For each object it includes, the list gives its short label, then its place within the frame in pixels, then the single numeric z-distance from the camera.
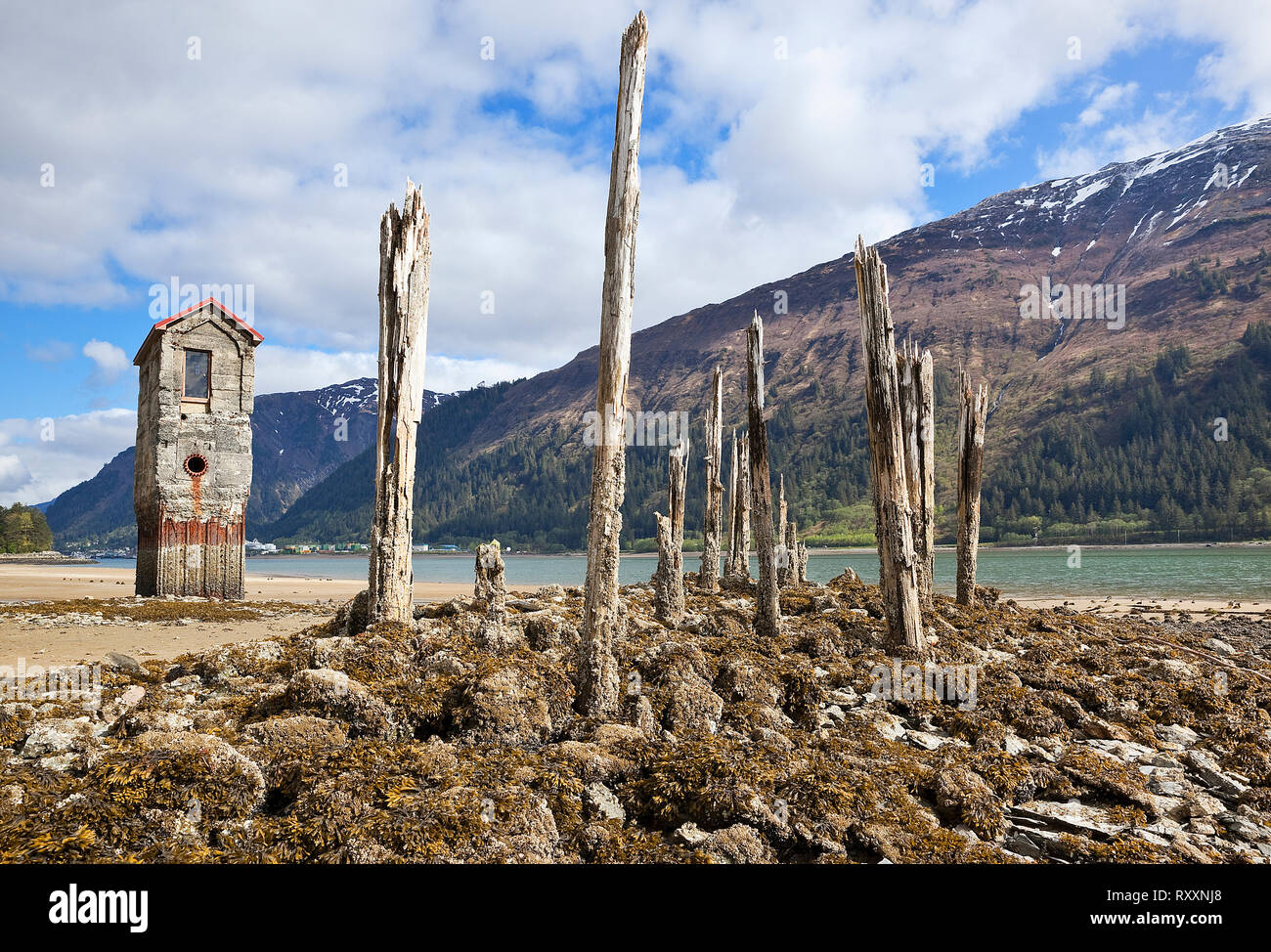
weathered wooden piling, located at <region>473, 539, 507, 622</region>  13.11
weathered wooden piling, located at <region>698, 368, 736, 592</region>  21.09
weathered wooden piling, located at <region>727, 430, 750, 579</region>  22.00
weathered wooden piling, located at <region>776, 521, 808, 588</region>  24.12
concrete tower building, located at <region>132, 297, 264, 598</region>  21.11
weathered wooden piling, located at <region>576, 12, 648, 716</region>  8.43
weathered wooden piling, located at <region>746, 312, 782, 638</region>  13.50
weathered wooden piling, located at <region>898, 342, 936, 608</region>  16.00
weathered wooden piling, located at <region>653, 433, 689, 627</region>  15.12
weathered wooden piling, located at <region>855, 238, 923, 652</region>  12.17
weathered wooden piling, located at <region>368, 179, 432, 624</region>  11.34
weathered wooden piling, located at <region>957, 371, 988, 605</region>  18.11
